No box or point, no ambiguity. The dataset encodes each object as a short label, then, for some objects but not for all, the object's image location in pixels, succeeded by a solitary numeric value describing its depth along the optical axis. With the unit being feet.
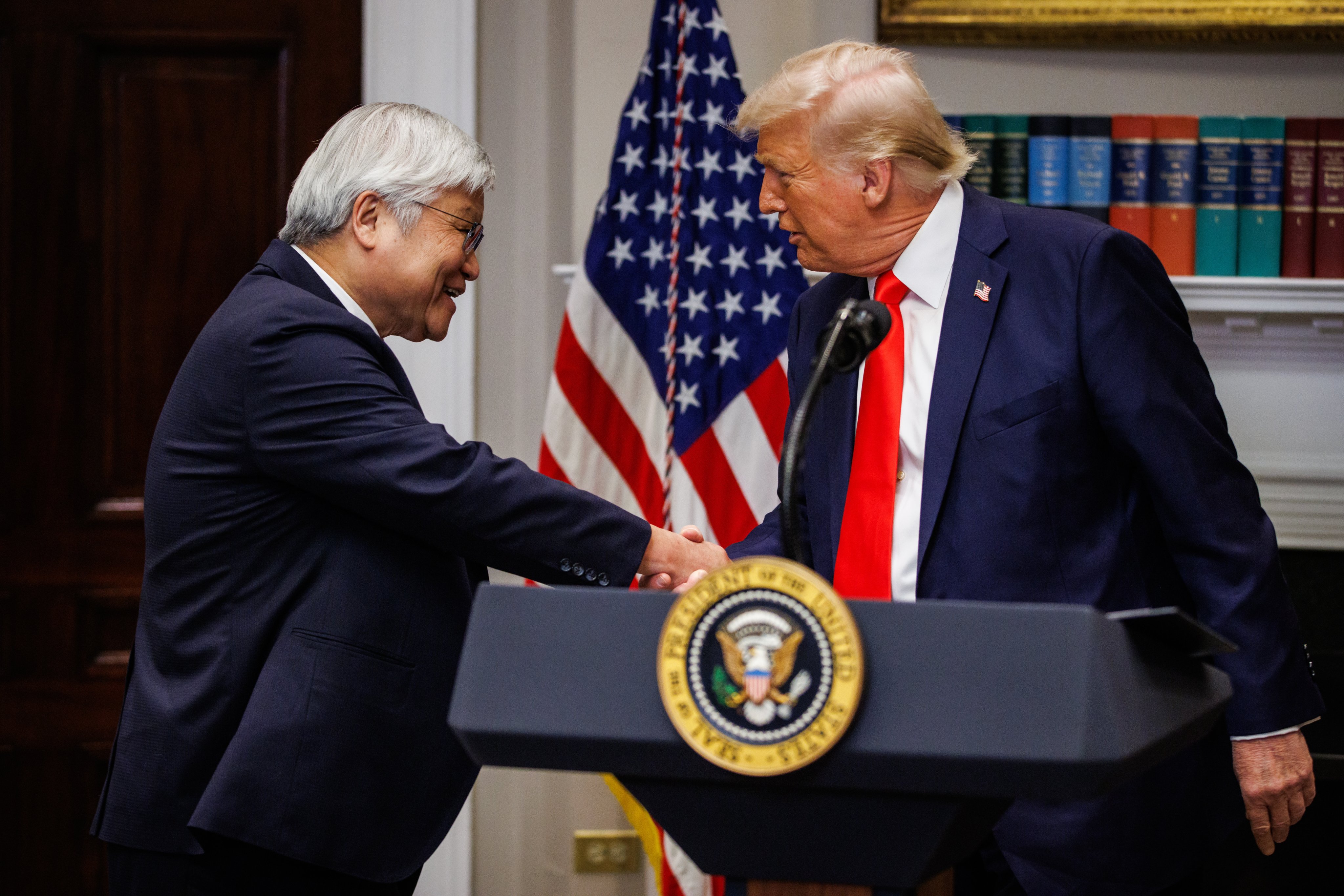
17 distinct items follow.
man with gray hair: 8.98
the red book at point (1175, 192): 17.57
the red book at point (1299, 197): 17.61
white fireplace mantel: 18.58
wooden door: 19.02
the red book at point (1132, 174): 17.62
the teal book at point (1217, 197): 17.58
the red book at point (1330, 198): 17.57
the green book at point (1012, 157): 17.69
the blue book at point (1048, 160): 17.65
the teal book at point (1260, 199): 17.57
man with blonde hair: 8.34
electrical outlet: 19.70
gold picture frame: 18.29
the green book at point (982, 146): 17.67
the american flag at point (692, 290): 17.54
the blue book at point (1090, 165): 17.60
